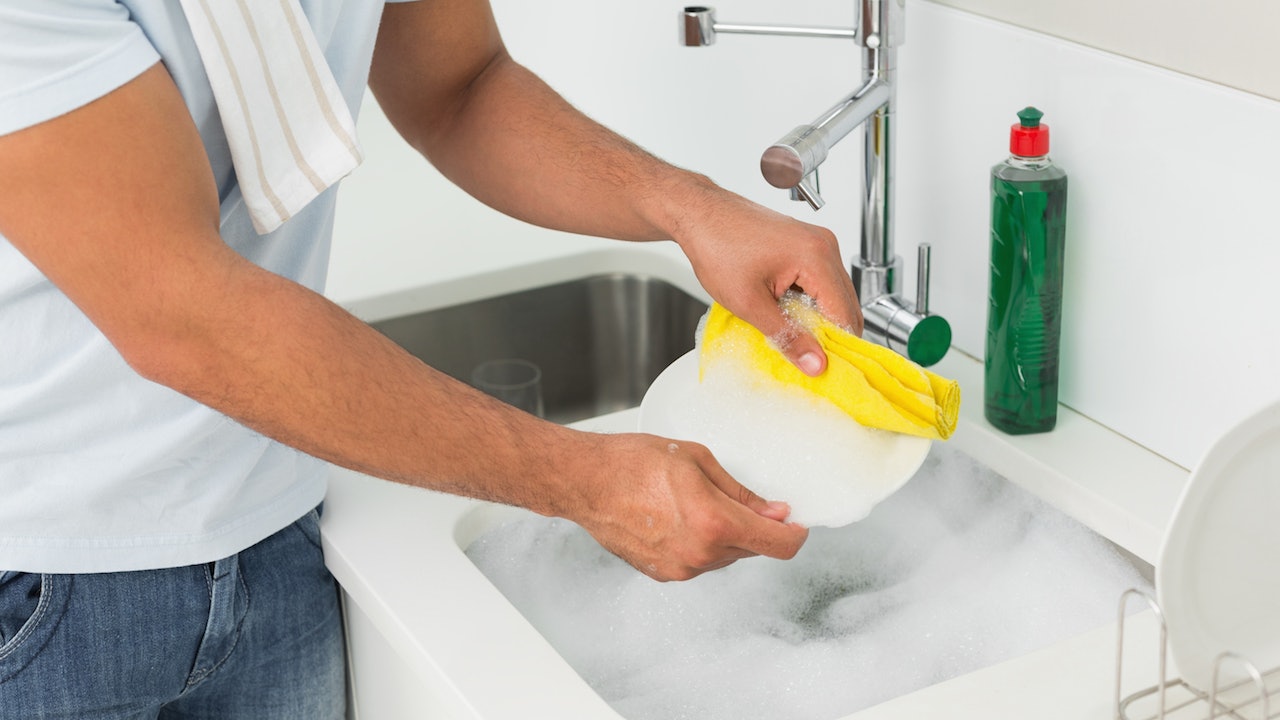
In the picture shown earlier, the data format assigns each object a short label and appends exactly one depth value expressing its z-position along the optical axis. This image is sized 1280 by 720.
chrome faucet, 2.49
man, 2.16
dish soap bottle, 2.47
